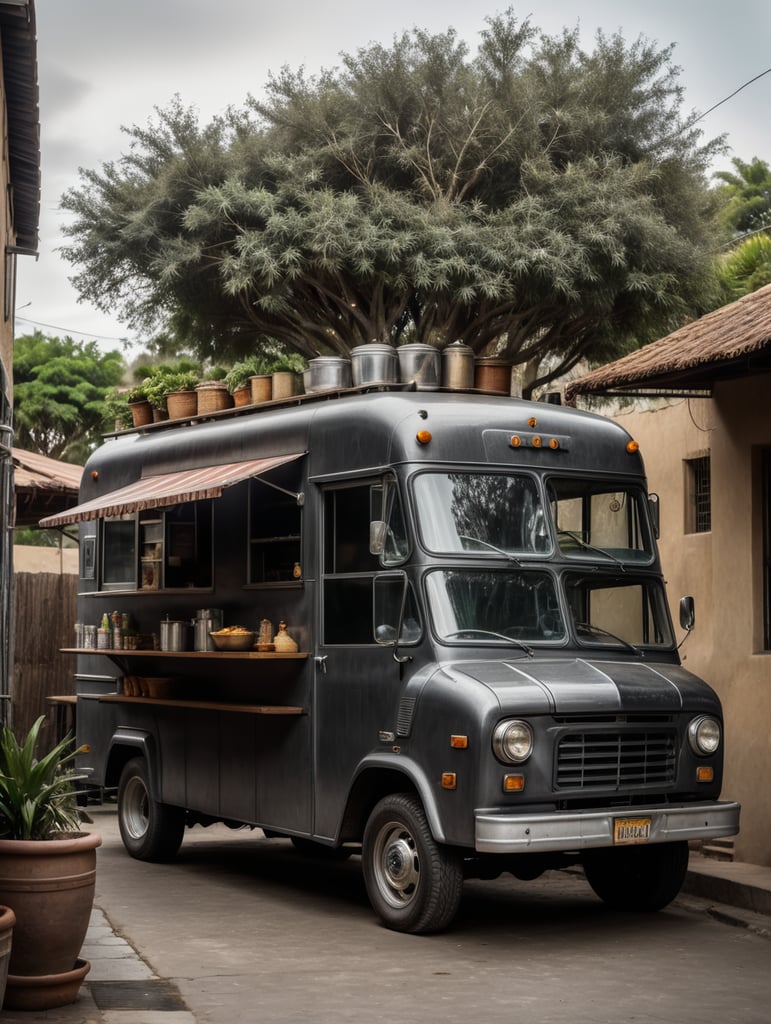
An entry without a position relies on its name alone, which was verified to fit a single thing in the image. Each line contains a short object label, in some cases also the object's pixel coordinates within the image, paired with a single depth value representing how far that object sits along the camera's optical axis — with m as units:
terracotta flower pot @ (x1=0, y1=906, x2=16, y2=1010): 6.16
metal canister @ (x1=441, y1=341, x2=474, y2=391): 10.62
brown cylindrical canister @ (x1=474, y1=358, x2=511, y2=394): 10.76
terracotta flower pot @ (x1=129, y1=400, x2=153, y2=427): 13.37
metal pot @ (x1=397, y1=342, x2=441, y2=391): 10.54
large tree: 25.64
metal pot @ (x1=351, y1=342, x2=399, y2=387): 10.46
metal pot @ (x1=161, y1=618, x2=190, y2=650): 11.69
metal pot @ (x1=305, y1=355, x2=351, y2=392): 10.84
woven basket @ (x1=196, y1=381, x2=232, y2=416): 12.38
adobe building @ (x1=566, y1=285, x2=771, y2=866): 11.31
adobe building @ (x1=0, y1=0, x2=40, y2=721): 9.08
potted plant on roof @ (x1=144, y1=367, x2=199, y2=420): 12.67
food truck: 8.55
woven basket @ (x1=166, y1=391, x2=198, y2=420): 12.67
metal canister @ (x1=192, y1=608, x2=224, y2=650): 11.22
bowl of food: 10.65
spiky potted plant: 6.82
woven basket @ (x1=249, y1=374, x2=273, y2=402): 11.58
